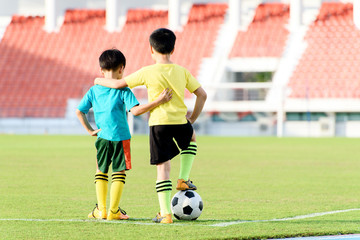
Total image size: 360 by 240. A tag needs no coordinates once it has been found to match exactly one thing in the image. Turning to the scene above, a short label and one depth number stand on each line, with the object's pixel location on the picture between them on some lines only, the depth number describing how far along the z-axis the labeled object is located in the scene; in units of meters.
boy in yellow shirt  12.06
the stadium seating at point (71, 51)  83.69
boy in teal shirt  12.69
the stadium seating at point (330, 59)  76.31
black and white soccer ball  12.73
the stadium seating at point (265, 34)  81.00
